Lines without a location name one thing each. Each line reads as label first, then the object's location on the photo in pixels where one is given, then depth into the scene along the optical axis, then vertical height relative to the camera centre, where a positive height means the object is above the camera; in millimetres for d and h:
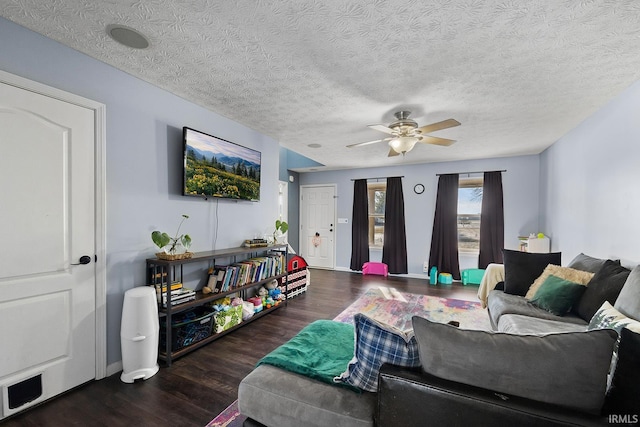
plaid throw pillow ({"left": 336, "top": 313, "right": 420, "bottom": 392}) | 1053 -579
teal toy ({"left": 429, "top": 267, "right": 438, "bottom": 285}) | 5109 -1286
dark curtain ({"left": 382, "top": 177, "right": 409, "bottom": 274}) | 5660 -449
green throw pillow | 2158 -712
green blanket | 1297 -811
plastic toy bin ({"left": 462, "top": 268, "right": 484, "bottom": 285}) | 5012 -1250
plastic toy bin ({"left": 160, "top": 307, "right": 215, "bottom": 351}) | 2341 -1101
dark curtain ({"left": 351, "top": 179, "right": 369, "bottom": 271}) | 6023 -383
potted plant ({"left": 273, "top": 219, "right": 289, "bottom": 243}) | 3826 -251
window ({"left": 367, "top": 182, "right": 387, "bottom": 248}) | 6102 -26
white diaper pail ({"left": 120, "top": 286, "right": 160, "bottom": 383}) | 2012 -974
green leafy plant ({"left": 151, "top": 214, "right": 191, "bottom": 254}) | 2227 -277
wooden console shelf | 2229 -844
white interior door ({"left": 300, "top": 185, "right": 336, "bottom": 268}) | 6438 -362
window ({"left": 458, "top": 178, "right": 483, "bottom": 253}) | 5250 -63
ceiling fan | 2786 +839
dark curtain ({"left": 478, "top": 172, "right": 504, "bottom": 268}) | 4910 -201
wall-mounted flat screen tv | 2641 +473
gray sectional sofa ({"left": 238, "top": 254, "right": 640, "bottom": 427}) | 805 -587
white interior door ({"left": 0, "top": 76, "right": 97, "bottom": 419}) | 1633 -260
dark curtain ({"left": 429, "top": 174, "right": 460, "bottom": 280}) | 5219 -347
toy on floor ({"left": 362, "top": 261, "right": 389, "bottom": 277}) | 5711 -1272
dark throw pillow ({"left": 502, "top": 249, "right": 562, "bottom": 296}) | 2740 -613
